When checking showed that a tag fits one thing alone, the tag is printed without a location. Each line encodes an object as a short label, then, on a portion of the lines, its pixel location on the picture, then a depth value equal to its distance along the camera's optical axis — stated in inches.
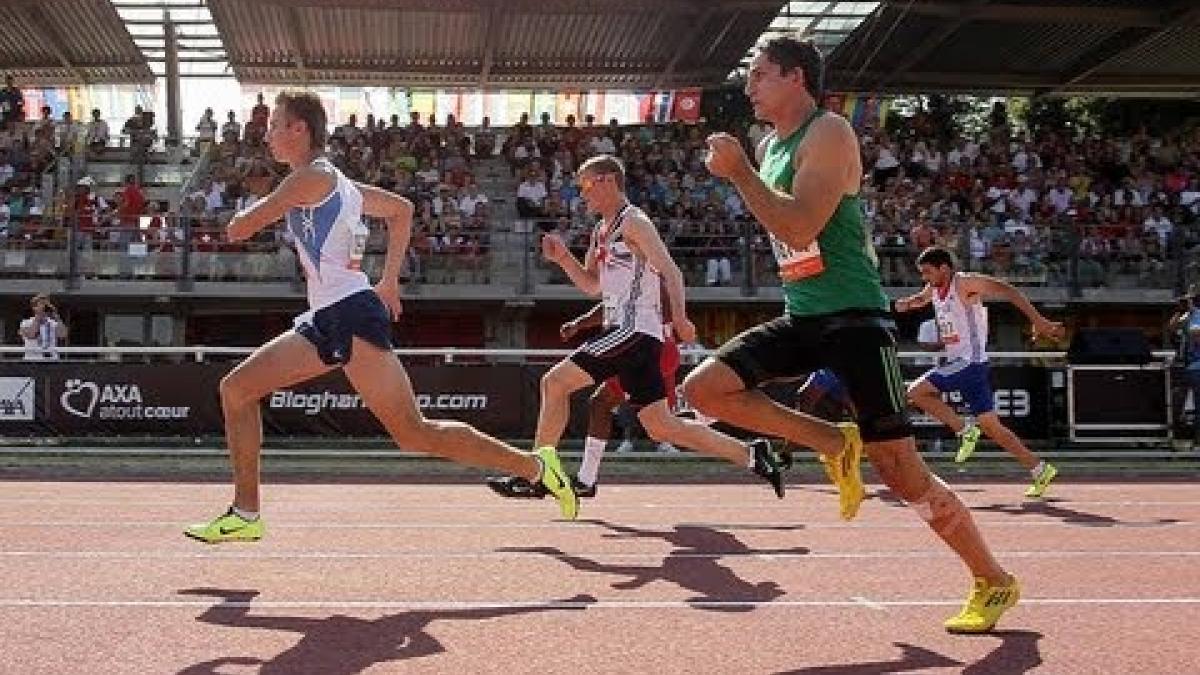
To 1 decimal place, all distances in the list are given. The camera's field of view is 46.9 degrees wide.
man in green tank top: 201.9
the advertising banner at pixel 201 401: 669.3
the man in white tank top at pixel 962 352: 458.3
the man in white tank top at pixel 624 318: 340.8
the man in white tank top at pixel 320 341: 252.8
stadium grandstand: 967.0
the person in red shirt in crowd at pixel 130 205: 926.2
